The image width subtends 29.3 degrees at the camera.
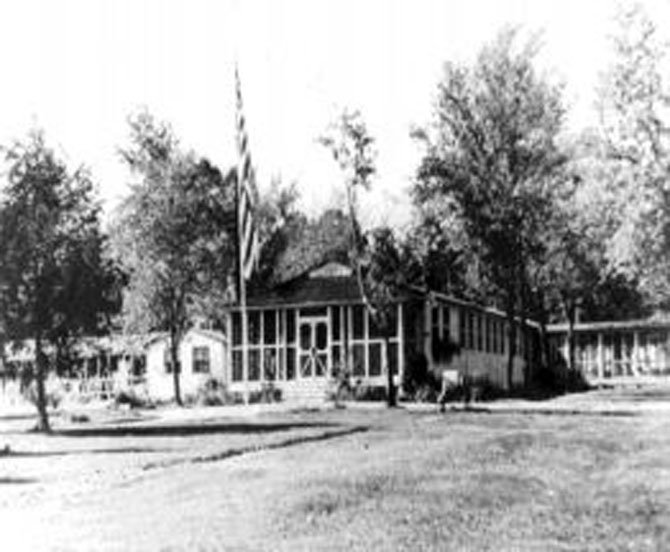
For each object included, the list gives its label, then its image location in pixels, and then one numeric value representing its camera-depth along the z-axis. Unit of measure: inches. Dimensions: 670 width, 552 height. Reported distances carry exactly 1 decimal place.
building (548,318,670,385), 2783.0
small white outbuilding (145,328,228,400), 2311.8
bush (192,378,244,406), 1849.2
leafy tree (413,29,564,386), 1946.4
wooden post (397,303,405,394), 1755.7
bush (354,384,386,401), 1684.3
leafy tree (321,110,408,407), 1480.1
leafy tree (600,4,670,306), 1759.4
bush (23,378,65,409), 1501.0
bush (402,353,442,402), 1717.5
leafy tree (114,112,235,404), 2055.9
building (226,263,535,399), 1792.6
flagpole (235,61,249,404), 1202.6
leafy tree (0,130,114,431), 1360.7
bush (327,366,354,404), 1670.8
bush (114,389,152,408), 1987.0
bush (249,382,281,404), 1771.7
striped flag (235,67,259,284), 1195.9
